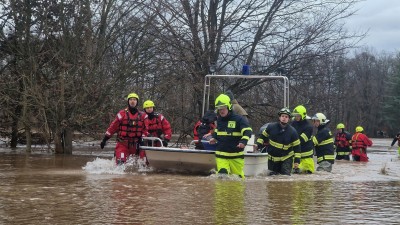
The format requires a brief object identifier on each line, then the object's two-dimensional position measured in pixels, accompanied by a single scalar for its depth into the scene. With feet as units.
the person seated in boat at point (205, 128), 44.98
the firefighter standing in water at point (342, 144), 74.84
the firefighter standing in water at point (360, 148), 74.18
